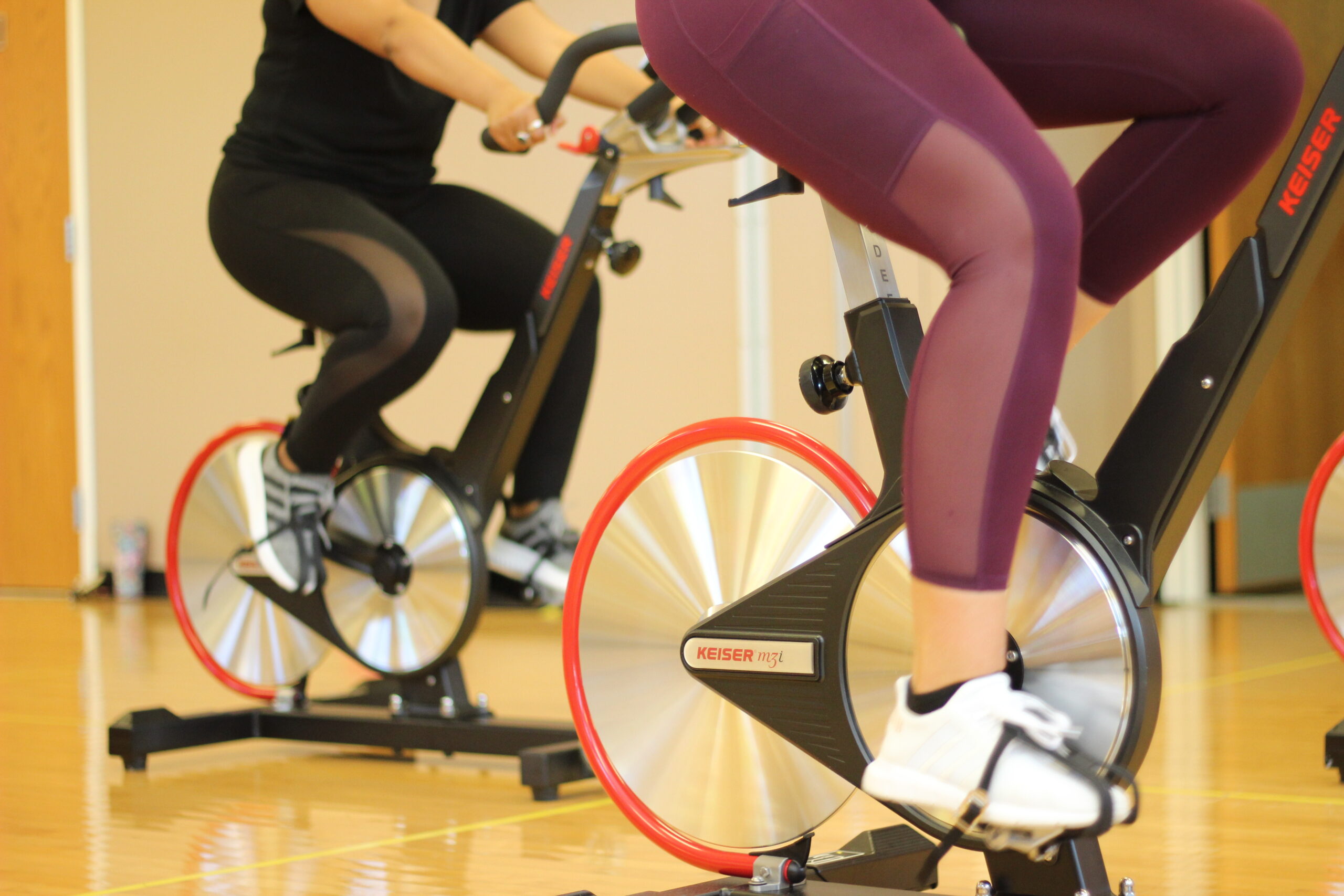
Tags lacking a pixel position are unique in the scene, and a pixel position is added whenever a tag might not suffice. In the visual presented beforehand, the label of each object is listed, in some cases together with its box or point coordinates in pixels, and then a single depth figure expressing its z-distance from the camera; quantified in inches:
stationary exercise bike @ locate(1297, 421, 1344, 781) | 155.8
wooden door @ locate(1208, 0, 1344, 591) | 320.2
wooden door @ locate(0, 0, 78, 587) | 442.6
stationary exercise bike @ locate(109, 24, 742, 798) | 165.3
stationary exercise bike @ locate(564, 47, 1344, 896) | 87.0
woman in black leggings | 164.6
